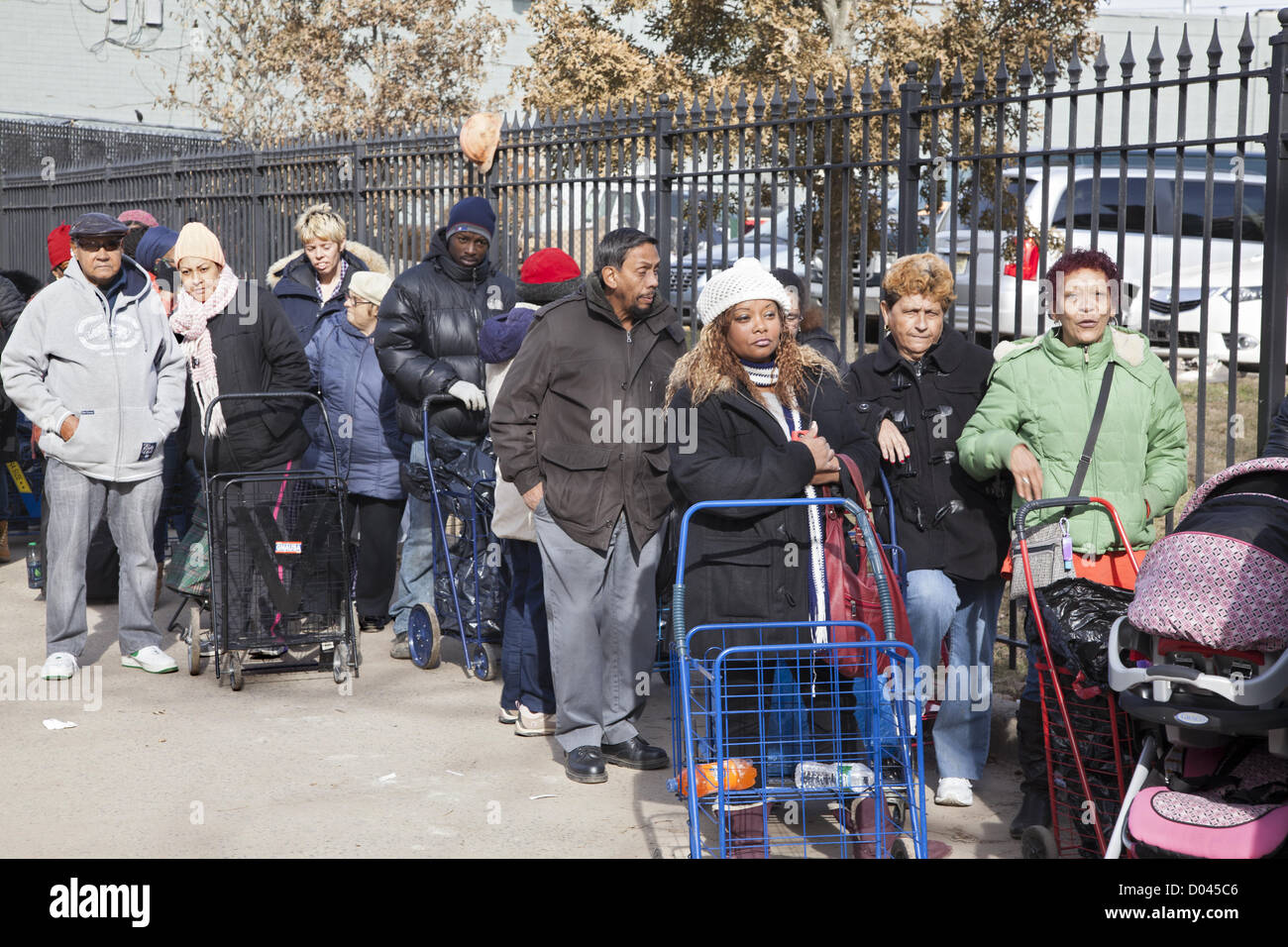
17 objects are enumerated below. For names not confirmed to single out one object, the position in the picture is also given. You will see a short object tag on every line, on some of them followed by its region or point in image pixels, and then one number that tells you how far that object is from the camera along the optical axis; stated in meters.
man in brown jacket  5.66
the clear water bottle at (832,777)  4.17
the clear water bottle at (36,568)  8.89
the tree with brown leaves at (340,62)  20.38
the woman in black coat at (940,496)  5.35
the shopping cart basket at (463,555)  7.02
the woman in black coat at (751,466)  4.64
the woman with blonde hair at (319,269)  8.20
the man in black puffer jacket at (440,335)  7.20
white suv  12.48
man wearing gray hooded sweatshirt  6.95
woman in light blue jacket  7.80
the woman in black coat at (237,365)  7.48
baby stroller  3.41
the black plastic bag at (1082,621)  4.17
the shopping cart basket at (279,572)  7.09
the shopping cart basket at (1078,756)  4.16
